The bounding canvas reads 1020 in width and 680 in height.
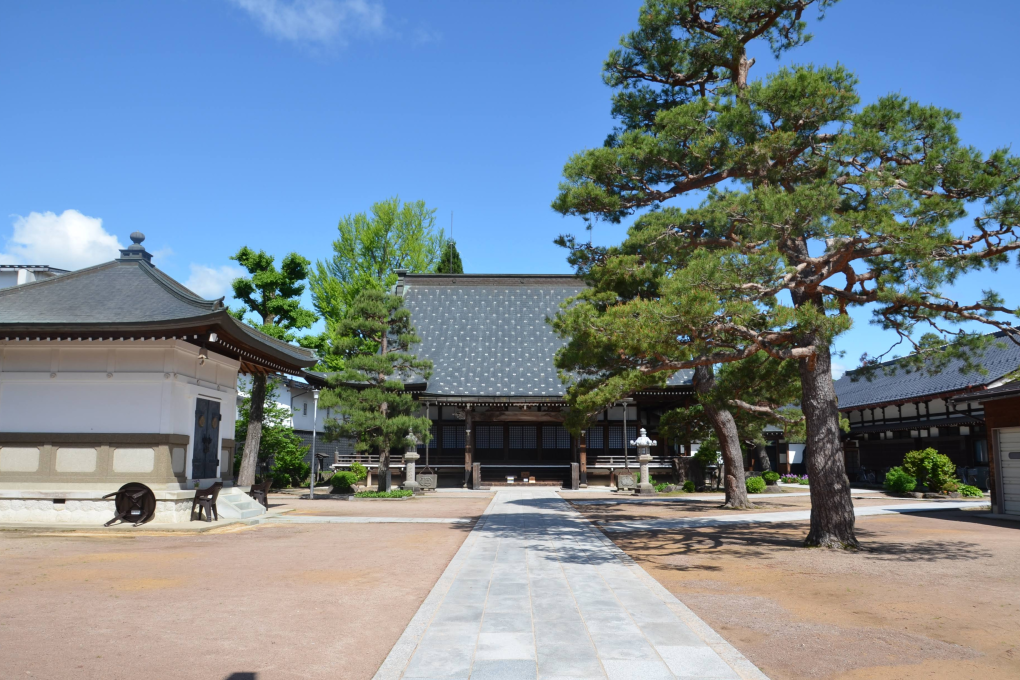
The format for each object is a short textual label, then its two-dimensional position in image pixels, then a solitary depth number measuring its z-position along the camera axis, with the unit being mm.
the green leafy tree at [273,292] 23172
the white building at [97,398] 13500
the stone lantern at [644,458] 23031
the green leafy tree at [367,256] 34625
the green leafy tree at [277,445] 25812
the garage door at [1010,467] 15898
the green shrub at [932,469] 21703
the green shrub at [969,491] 21547
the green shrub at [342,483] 23641
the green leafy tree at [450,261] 41062
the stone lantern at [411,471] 23047
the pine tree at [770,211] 9000
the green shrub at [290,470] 26297
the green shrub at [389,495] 21766
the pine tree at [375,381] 21719
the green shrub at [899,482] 22438
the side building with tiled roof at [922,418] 24828
